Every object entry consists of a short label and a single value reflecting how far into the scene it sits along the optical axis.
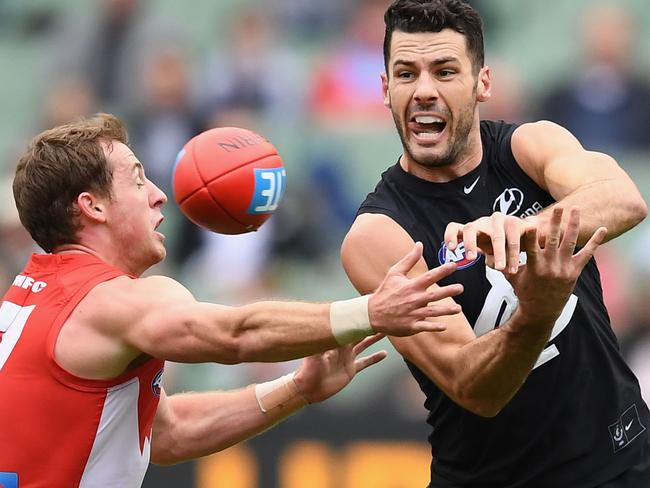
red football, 12.18
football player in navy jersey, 10.68
